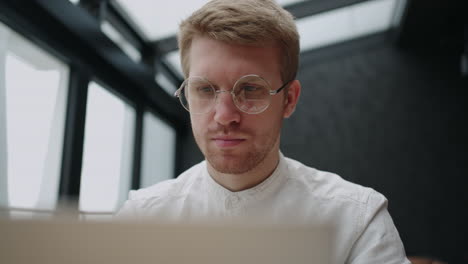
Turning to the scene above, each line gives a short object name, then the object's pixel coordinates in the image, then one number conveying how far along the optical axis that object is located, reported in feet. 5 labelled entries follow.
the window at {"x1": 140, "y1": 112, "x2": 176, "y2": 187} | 15.02
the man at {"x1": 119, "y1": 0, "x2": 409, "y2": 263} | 3.60
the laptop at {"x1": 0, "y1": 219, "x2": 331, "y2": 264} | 0.93
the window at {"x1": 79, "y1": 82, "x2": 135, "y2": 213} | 10.21
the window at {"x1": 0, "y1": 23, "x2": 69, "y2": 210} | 7.26
